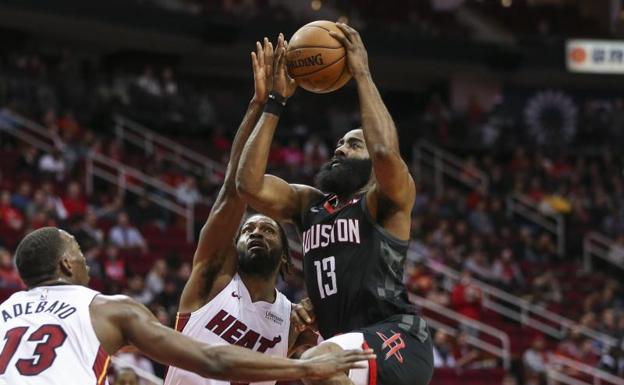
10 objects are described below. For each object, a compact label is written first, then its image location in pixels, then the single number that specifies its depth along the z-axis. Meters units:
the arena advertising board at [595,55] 25.94
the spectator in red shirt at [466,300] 15.66
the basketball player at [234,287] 6.00
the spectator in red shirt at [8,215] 12.88
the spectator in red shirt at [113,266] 12.48
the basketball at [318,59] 5.50
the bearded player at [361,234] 5.20
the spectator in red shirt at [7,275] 11.27
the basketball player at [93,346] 4.30
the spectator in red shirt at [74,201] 13.95
